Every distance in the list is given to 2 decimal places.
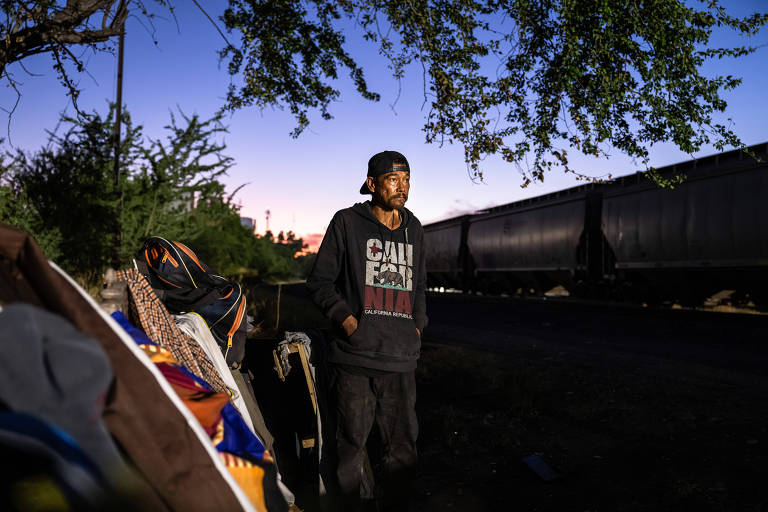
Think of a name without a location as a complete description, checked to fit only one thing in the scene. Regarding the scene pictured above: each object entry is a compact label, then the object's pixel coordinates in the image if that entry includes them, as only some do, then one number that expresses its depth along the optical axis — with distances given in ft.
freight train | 43.93
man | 9.11
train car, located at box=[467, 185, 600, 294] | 63.98
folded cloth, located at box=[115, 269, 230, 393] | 6.91
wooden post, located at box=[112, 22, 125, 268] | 33.24
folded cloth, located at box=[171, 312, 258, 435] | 8.54
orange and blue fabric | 5.36
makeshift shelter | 3.94
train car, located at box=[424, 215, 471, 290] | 95.30
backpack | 9.74
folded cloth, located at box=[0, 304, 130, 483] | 3.43
